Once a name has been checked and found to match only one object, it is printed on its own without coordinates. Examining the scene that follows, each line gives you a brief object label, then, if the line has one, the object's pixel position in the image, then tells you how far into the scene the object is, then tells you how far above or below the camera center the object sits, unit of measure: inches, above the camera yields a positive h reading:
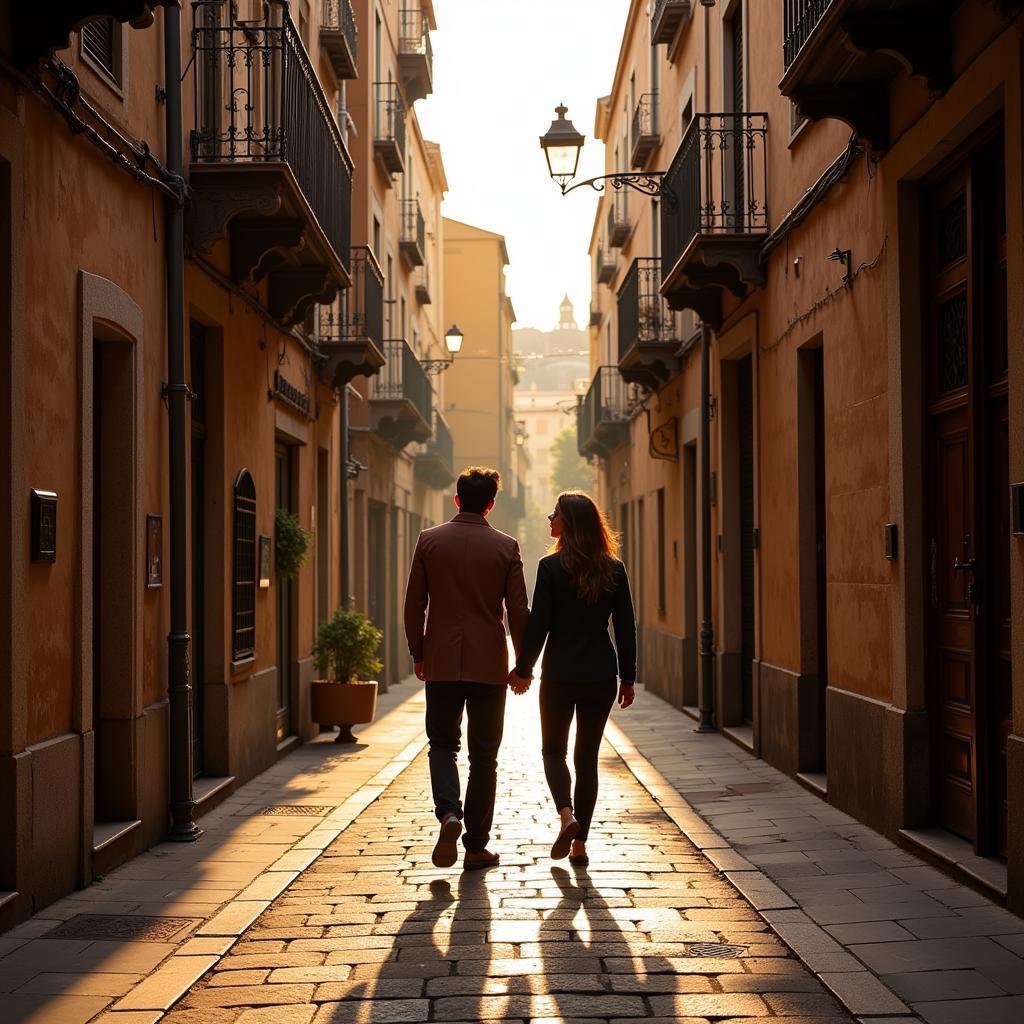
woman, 318.0 -16.8
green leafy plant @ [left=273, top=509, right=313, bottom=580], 554.3 +8.4
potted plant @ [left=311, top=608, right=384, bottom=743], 612.1 -40.7
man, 313.3 -15.8
